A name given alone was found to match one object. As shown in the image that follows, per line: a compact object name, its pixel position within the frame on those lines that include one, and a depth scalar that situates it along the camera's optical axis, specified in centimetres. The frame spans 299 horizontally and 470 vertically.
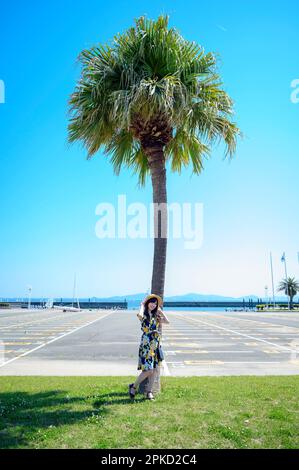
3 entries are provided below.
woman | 634
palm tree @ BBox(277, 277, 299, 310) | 8919
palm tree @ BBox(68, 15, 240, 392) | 702
